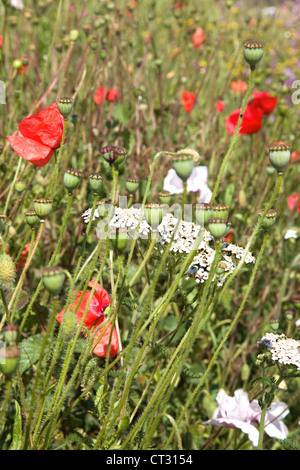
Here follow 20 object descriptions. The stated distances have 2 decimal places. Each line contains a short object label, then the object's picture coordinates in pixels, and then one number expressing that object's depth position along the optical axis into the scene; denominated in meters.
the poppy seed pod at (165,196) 0.94
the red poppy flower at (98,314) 0.95
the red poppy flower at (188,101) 1.86
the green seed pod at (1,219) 0.89
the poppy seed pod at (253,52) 0.87
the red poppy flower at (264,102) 1.70
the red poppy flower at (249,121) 1.58
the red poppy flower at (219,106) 1.86
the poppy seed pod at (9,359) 0.63
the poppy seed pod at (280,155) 0.83
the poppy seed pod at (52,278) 0.67
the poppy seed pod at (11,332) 0.64
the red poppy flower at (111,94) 1.68
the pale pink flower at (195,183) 1.37
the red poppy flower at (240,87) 2.16
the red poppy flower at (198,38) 2.37
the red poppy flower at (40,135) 0.96
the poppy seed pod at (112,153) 0.90
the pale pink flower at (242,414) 1.02
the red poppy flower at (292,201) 1.65
